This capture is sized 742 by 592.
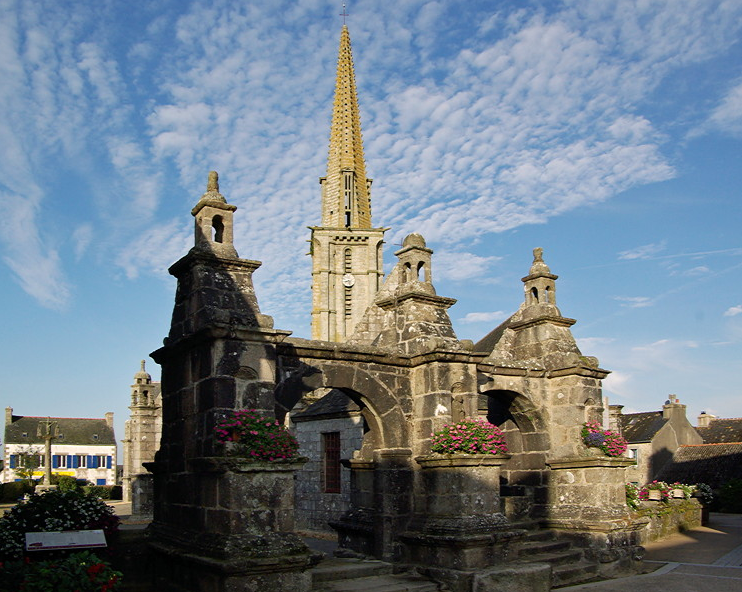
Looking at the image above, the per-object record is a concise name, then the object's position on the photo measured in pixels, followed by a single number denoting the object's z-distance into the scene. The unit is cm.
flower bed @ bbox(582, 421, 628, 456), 1247
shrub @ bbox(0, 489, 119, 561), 838
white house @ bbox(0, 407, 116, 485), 4981
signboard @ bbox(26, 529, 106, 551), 777
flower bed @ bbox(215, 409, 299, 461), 809
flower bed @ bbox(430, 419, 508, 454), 1003
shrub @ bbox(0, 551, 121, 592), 648
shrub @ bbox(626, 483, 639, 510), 1389
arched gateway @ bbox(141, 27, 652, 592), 808
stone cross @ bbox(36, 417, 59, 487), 2898
